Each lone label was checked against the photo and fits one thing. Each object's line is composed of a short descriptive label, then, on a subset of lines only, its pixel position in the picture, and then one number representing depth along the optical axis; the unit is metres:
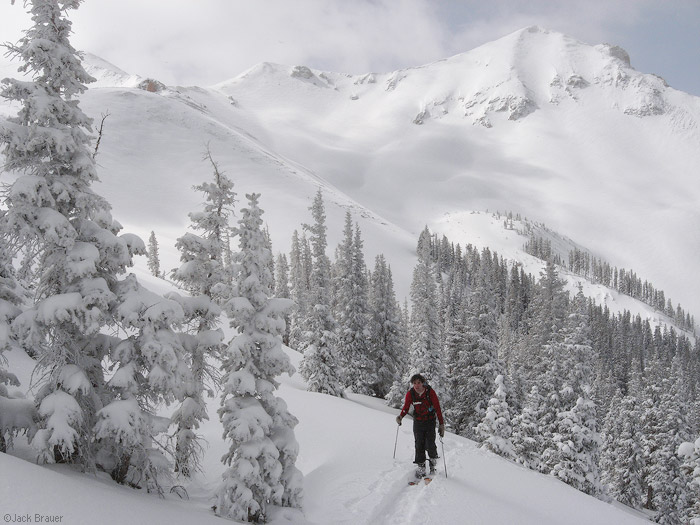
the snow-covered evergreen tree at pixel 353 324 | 37.22
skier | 10.76
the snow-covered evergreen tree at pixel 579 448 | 24.55
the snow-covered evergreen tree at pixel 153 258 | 82.00
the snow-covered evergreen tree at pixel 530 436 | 27.75
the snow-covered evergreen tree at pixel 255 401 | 9.12
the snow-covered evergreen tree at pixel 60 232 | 7.36
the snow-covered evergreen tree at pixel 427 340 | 34.16
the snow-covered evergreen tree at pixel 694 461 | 19.53
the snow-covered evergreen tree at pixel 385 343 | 39.06
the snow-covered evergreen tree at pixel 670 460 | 35.41
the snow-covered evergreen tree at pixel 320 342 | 29.97
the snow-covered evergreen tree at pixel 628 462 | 40.69
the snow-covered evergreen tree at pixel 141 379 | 7.71
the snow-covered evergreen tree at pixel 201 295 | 10.42
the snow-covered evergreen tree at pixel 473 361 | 33.75
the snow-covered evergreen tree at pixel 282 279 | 64.41
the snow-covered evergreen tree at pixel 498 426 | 23.59
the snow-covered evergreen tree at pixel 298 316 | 55.28
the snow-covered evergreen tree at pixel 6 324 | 7.16
